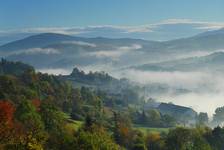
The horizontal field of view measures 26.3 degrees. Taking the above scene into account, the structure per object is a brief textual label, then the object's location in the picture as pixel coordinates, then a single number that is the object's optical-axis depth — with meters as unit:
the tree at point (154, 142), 139.54
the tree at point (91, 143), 76.69
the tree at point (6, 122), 76.61
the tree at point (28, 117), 105.24
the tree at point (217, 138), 145.27
